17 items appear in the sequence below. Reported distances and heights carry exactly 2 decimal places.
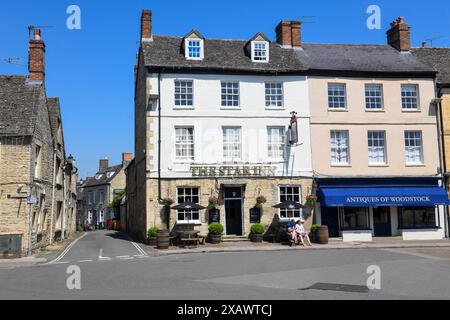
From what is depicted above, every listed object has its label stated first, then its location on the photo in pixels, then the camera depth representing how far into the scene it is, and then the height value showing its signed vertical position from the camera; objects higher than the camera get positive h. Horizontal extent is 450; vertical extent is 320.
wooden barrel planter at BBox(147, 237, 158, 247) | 25.08 -1.49
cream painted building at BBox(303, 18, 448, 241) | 27.86 +3.54
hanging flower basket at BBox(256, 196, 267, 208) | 26.72 +0.53
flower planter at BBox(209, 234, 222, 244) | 25.59 -1.43
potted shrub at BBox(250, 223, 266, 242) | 26.05 -1.22
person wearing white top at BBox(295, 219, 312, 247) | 24.81 -1.22
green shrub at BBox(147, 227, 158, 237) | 25.08 -1.02
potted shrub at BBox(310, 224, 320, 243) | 26.27 -1.22
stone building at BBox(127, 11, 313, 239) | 26.53 +4.27
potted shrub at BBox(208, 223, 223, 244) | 25.61 -1.11
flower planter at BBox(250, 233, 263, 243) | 26.05 -1.49
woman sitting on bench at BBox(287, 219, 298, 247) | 24.88 -1.26
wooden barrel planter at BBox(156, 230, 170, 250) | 23.97 -1.38
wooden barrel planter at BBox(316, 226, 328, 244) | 25.86 -1.39
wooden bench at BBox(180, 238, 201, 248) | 24.62 -1.60
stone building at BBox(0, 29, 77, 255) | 21.64 +2.66
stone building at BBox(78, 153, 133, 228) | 64.75 +3.03
